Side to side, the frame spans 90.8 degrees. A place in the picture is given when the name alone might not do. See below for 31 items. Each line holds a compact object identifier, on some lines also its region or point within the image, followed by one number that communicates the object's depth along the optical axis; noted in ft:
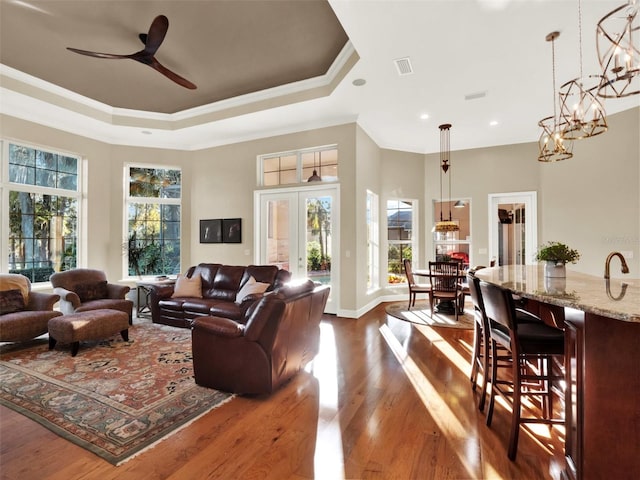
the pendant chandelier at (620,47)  6.44
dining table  18.36
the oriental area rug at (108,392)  7.00
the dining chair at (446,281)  16.96
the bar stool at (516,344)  6.23
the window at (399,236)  23.47
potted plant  7.93
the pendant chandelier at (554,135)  10.83
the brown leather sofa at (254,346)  8.42
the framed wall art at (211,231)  21.97
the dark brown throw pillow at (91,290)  15.89
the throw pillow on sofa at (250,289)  14.42
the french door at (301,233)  18.60
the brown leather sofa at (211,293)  15.03
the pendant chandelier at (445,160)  19.44
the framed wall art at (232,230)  21.30
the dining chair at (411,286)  19.15
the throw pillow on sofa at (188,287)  16.35
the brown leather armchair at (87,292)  14.40
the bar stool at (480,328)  7.82
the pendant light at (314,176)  19.21
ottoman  11.52
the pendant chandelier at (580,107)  8.46
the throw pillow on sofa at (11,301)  12.99
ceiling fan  9.99
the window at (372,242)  20.77
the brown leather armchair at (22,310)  11.89
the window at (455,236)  23.63
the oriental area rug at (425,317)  16.10
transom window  19.06
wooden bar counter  4.40
